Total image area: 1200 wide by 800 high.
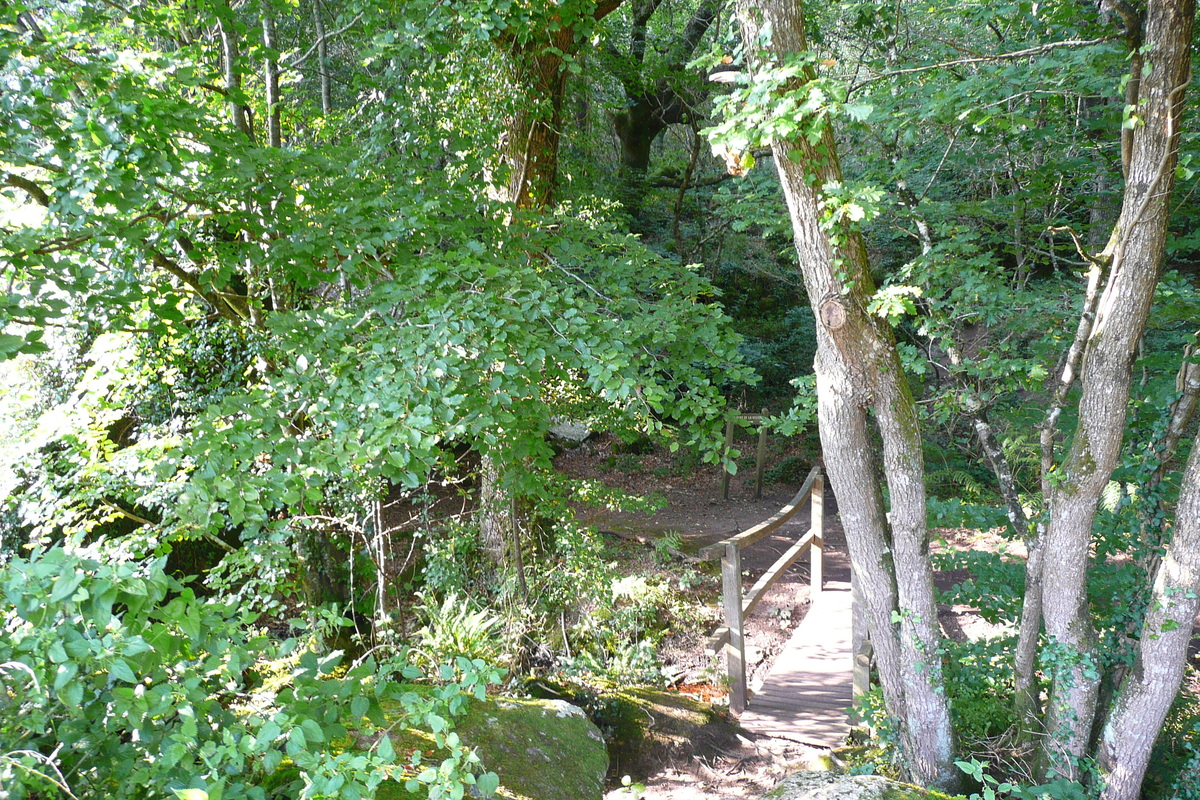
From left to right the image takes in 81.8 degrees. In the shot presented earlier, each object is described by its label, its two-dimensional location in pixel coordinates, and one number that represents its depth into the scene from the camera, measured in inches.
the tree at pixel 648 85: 354.9
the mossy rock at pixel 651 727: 191.0
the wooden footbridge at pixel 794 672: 197.0
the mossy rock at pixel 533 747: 119.9
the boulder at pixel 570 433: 440.8
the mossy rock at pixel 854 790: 97.1
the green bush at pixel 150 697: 49.5
